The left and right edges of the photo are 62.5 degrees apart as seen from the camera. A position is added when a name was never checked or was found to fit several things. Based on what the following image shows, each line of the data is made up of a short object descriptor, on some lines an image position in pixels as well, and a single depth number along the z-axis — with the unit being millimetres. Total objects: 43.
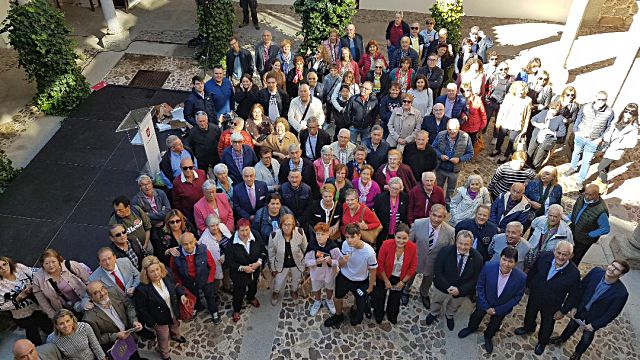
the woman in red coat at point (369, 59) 11164
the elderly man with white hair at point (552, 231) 7105
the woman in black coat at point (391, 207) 7586
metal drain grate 13539
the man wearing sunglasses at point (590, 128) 9522
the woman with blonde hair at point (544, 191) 7840
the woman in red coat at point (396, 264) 6855
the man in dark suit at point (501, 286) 6609
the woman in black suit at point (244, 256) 7060
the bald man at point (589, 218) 7570
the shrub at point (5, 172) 10172
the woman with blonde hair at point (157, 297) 6379
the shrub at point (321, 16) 11945
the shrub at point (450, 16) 12344
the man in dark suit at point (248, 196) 7902
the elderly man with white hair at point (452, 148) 8703
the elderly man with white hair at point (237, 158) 8414
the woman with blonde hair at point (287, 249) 7200
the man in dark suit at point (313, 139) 8867
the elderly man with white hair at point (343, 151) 8607
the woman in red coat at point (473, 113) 9828
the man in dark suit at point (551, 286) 6629
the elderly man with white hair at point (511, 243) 6867
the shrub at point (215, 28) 13391
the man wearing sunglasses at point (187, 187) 7820
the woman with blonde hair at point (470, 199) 7602
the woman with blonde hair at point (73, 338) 5758
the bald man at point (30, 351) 5414
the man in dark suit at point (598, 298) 6407
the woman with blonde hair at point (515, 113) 9852
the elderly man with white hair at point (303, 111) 9672
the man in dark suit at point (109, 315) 6168
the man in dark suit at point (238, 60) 11188
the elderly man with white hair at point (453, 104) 9624
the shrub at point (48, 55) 11445
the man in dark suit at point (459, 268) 6816
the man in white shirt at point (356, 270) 6797
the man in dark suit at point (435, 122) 9055
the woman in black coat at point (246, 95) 10055
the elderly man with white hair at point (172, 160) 8234
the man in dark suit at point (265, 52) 11383
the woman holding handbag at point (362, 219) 7555
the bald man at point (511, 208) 7547
